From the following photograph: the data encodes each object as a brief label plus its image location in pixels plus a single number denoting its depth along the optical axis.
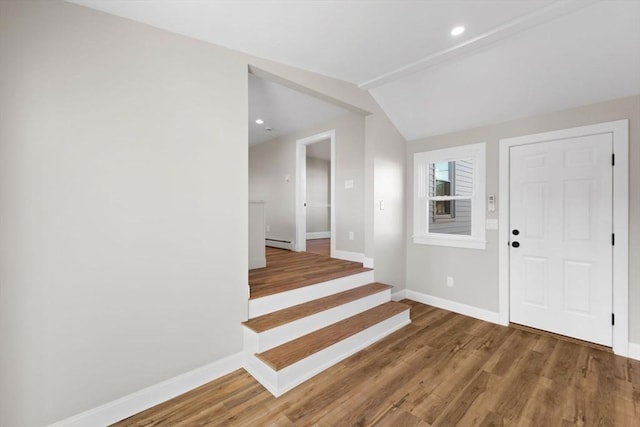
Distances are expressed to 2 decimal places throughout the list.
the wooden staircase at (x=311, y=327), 2.14
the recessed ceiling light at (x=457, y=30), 2.14
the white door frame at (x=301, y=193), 5.27
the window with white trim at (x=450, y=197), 3.43
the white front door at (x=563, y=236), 2.65
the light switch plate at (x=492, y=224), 3.28
